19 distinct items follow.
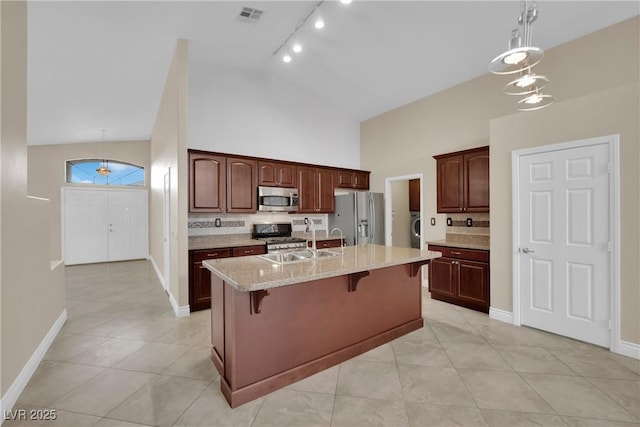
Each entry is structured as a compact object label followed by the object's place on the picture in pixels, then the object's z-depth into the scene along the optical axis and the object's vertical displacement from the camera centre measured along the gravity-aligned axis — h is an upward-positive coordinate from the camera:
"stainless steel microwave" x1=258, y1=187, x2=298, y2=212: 4.77 +0.24
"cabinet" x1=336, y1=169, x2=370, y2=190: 5.83 +0.69
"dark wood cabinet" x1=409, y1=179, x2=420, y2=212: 6.56 +0.38
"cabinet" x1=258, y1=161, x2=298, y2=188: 4.81 +0.67
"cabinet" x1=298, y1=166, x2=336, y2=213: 5.33 +0.44
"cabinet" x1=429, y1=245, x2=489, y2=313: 3.74 -0.92
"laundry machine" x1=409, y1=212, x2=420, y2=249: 6.35 -0.39
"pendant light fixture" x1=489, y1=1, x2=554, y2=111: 1.84 +1.03
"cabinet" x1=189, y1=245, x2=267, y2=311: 3.80 -0.89
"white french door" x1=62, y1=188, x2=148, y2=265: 7.27 -0.27
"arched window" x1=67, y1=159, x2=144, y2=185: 7.41 +1.12
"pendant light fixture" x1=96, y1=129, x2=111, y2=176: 6.74 +1.05
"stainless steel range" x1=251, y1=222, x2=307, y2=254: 4.52 -0.42
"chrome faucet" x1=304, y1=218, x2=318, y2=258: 2.76 -0.39
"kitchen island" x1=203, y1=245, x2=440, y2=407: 2.03 -0.86
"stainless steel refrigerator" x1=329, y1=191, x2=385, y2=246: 5.49 -0.11
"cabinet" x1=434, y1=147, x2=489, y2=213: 3.93 +0.44
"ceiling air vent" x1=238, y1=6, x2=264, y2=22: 3.33 +2.37
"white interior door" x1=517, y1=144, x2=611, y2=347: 2.78 -0.33
